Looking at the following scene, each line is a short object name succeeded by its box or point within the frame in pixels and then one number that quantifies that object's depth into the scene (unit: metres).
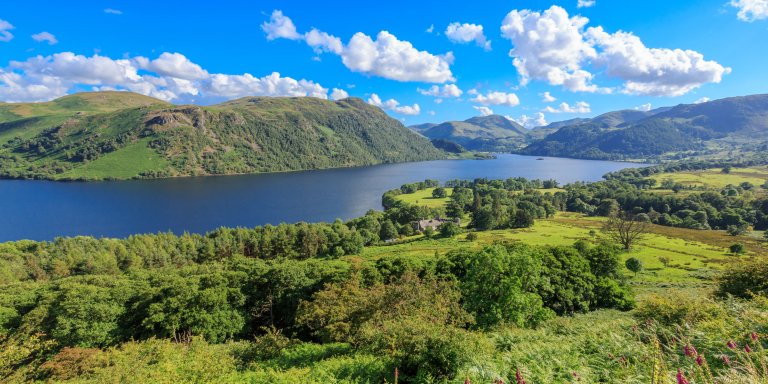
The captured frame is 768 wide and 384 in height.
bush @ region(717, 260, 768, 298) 29.51
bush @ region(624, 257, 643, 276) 61.24
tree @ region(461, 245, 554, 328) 31.44
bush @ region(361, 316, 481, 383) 15.41
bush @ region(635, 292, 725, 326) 18.58
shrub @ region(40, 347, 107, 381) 25.06
